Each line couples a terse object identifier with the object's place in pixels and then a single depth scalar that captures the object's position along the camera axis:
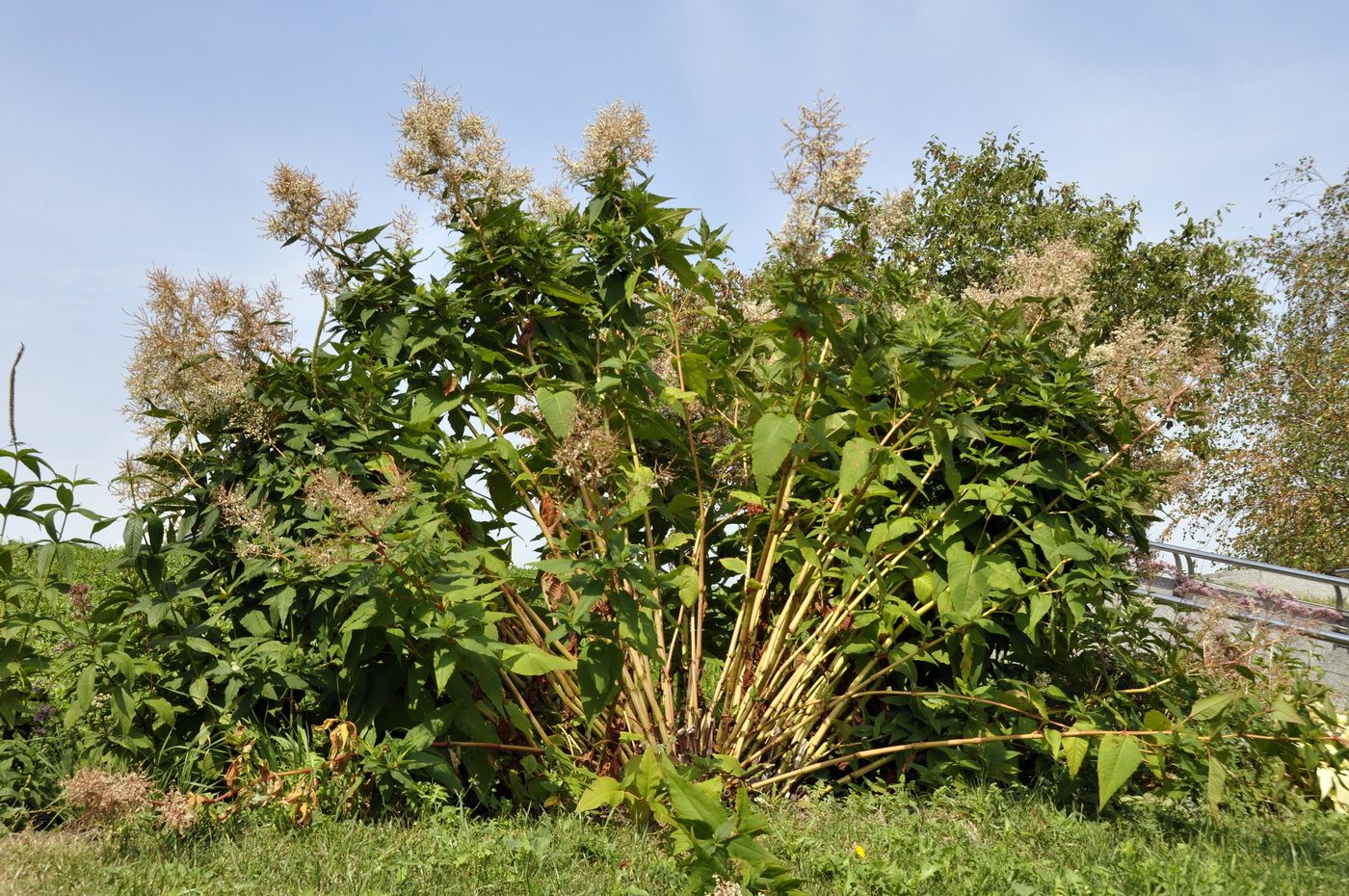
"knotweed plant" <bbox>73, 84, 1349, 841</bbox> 3.54
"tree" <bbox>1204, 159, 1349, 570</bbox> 16.30
